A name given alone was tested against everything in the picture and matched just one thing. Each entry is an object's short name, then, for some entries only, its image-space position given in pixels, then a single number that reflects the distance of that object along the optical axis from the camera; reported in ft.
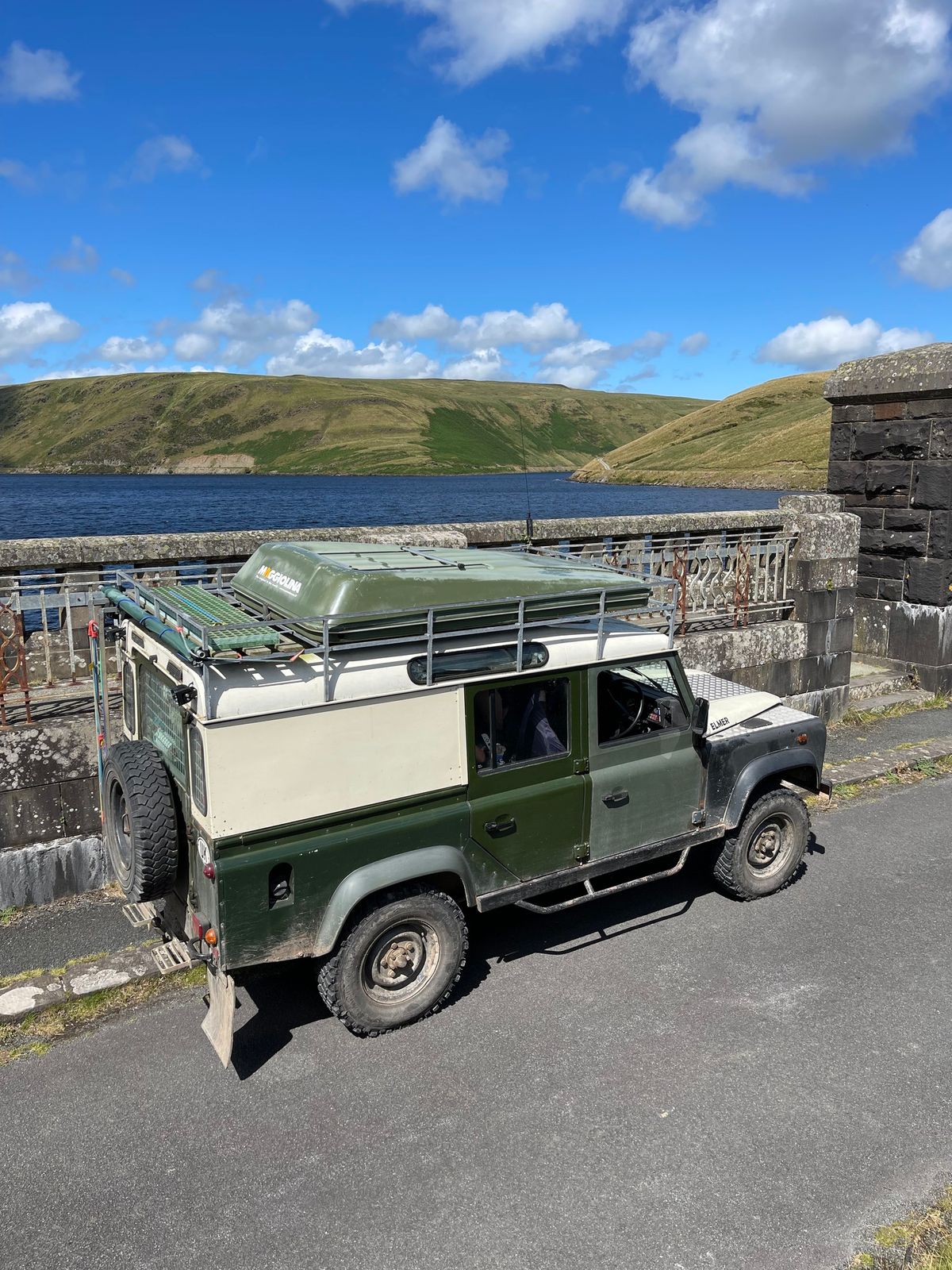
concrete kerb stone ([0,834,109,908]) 19.88
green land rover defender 13.82
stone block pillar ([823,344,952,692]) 36.86
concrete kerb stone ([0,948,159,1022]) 16.14
